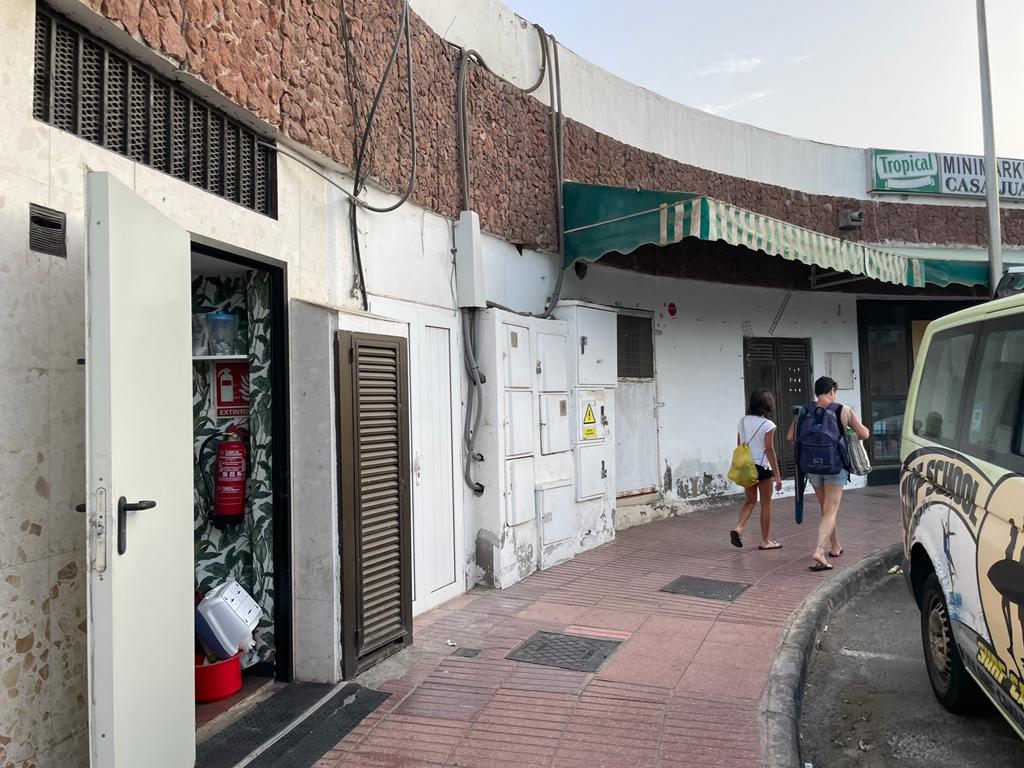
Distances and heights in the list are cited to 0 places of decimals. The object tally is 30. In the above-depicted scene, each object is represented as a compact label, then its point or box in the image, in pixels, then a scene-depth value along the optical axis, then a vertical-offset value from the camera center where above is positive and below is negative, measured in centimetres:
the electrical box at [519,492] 682 -69
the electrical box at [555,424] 741 -13
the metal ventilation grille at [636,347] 994 +74
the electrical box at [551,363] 746 +43
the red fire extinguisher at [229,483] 482 -38
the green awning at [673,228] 723 +169
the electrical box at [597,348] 802 +61
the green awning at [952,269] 1043 +171
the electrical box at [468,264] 669 +121
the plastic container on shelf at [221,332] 492 +52
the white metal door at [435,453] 597 -31
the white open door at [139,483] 279 -23
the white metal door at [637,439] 978 -39
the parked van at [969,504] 324 -48
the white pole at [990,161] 1100 +324
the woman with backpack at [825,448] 705 -40
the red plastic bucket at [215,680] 435 -140
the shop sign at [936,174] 1315 +370
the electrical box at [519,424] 686 -11
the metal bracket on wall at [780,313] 1190 +132
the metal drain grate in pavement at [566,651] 498 -154
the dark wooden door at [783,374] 1168 +42
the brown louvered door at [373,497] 469 -50
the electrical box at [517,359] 693 +45
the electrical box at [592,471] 796 -62
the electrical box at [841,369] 1247 +50
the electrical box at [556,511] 733 -94
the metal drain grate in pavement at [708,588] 652 -151
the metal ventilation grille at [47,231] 306 +74
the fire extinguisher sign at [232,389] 505 +18
